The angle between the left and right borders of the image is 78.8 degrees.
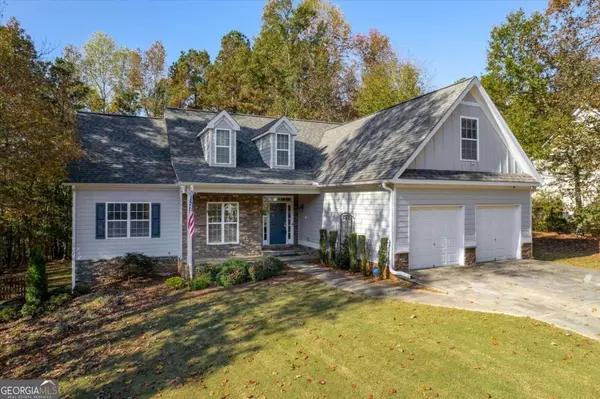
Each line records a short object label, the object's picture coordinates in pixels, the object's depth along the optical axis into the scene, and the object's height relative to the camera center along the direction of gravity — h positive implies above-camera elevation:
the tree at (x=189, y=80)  34.03 +11.61
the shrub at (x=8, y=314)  10.84 -3.52
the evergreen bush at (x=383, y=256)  11.63 -1.81
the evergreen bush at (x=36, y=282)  11.51 -2.72
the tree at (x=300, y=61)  32.56 +12.62
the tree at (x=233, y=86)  33.53 +10.51
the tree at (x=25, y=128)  10.47 +2.10
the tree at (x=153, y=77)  33.81 +11.55
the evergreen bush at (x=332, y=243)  13.89 -1.71
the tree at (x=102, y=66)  31.52 +11.63
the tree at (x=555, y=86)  17.67 +7.93
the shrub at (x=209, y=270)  12.25 -2.46
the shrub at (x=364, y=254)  12.24 -1.88
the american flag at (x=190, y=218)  12.81 -0.69
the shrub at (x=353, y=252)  12.69 -1.85
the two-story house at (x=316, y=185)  12.44 +0.50
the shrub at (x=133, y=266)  13.46 -2.55
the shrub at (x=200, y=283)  11.58 -2.71
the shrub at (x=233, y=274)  11.75 -2.49
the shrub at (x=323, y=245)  14.45 -1.86
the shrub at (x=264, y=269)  12.16 -2.41
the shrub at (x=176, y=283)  11.93 -2.80
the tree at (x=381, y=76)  31.93 +11.50
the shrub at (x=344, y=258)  13.30 -2.15
